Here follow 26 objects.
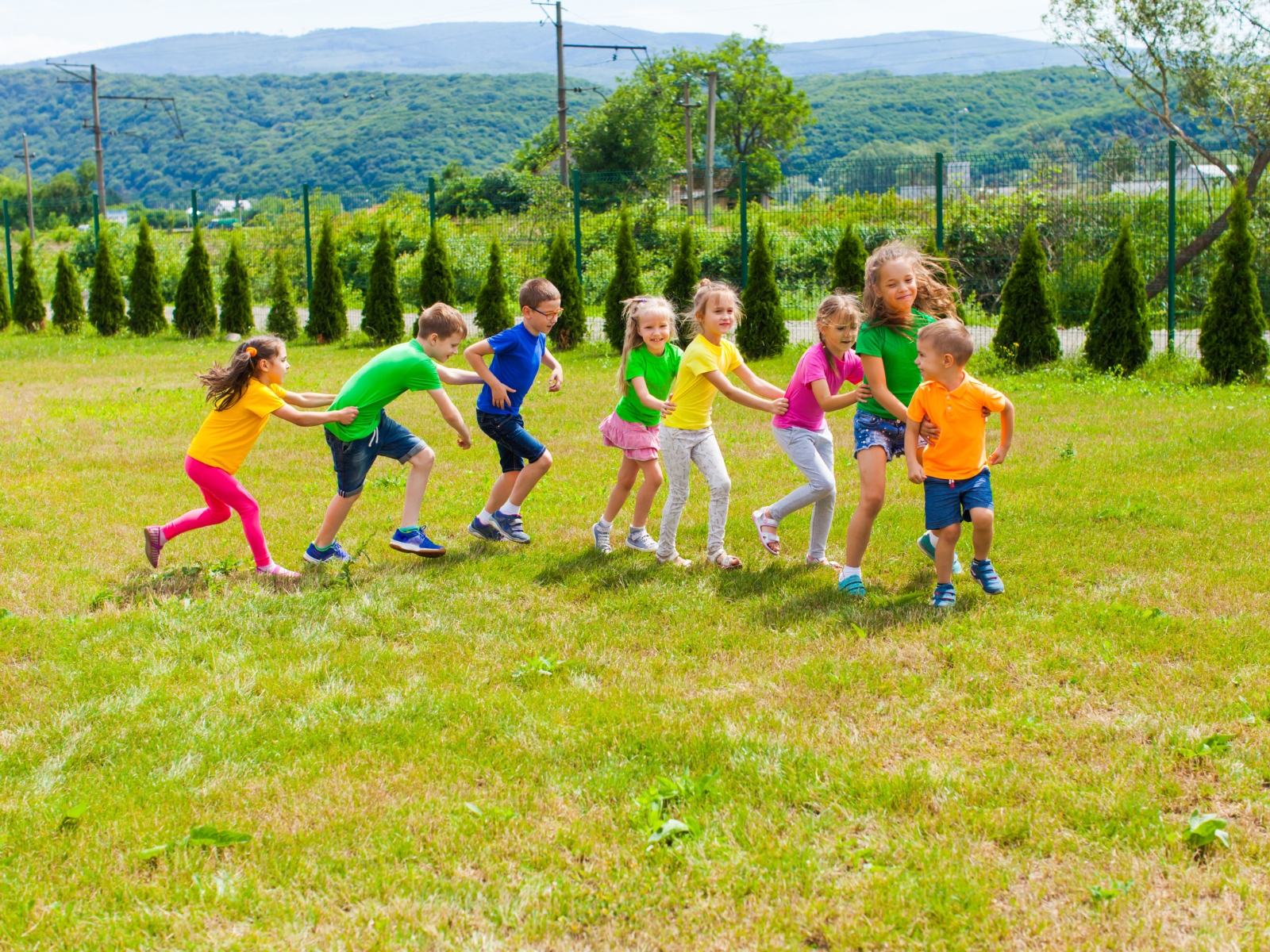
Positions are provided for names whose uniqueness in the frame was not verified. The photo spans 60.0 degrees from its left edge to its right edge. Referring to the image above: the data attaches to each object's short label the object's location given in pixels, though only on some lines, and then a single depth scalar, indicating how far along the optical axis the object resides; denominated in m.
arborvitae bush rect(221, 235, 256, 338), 20.69
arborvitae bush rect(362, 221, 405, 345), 18.92
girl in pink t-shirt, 6.02
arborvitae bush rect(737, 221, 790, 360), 16.31
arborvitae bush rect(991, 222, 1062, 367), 14.04
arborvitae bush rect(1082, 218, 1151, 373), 13.54
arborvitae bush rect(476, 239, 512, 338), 18.30
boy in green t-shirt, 6.42
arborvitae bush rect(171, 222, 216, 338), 21.03
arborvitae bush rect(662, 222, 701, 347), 16.93
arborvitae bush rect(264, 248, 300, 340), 20.08
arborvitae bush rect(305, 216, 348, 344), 19.52
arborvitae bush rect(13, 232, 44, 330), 22.81
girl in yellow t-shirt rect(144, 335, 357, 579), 6.16
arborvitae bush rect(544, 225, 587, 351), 17.77
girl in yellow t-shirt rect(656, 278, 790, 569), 6.15
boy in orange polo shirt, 5.42
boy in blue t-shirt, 6.86
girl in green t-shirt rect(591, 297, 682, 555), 6.36
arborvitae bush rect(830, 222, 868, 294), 15.59
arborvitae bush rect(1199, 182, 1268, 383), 12.70
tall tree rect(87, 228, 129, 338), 22.14
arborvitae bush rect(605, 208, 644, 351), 17.55
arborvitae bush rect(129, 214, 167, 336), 21.86
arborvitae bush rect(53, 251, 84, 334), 22.78
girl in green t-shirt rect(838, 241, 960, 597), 5.73
